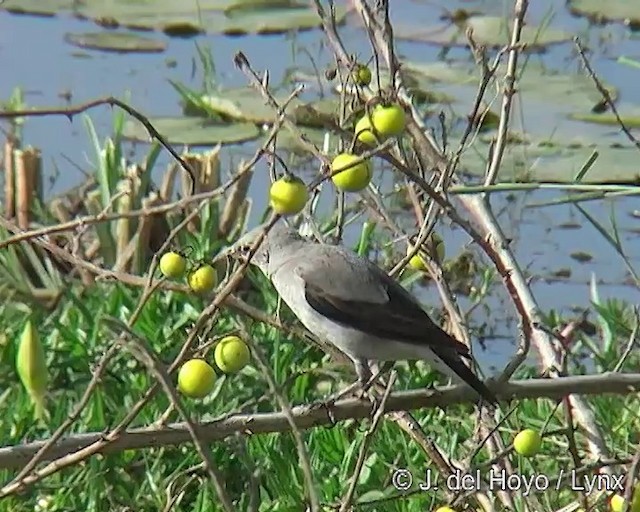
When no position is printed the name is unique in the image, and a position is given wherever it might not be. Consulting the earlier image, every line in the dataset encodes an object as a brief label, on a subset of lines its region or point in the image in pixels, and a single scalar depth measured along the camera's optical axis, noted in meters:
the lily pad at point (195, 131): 12.50
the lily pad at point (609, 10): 16.12
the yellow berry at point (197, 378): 3.64
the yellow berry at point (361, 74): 4.40
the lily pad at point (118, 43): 15.41
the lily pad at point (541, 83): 13.45
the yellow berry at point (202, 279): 3.90
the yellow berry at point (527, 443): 3.92
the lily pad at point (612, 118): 12.85
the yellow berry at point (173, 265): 4.01
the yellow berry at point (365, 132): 3.69
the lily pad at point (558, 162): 11.54
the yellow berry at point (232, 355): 3.80
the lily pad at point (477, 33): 15.12
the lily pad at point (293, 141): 12.23
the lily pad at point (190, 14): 15.73
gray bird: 5.18
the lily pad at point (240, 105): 12.84
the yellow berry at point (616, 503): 3.90
